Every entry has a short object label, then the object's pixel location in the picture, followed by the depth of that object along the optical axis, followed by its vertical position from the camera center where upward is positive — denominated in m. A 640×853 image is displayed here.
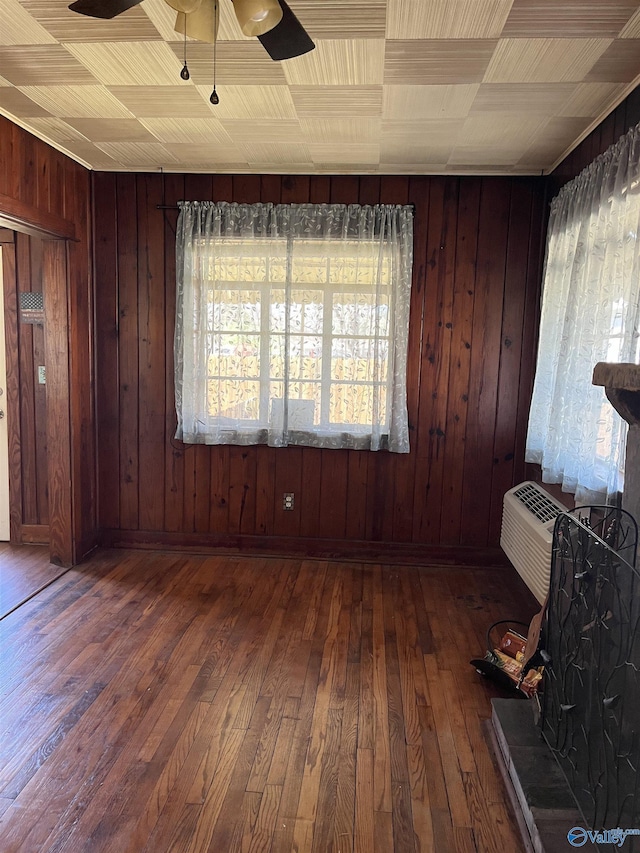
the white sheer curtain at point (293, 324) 3.68 +0.16
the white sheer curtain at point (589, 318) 2.26 +0.18
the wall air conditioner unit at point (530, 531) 2.71 -0.92
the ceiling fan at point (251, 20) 1.50 +0.91
